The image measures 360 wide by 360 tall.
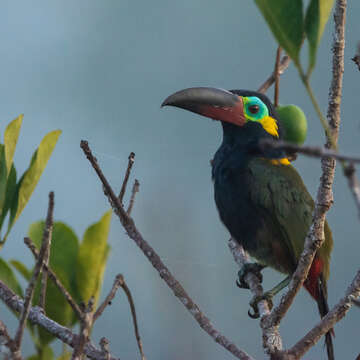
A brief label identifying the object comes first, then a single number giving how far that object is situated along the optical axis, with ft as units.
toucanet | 22.12
